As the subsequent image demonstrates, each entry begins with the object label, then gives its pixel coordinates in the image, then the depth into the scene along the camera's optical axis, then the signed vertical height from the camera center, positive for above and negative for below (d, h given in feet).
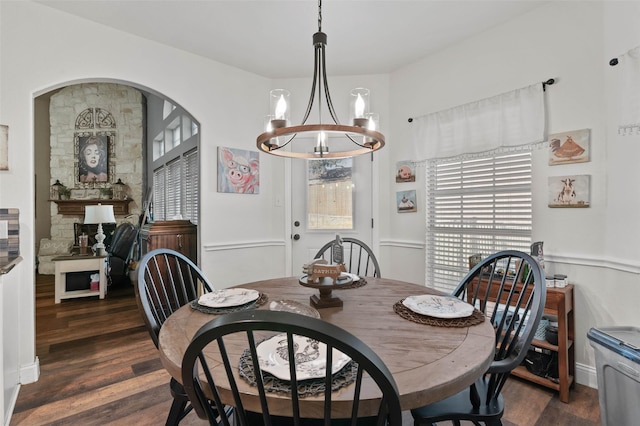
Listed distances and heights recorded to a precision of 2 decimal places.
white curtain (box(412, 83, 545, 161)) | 7.62 +2.38
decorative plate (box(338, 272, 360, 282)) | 5.54 -1.21
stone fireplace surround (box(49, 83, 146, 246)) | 18.71 +4.94
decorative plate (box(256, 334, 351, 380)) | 2.57 -1.31
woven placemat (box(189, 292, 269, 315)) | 4.27 -1.35
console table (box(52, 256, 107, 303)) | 13.08 -2.47
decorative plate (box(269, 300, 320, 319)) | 4.09 -1.31
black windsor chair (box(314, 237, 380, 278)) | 11.33 -1.68
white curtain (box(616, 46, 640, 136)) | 5.95 +2.31
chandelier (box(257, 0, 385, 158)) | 4.68 +1.44
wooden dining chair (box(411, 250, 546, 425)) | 3.61 -2.30
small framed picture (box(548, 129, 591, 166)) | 6.85 +1.47
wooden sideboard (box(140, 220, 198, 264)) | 10.60 -0.90
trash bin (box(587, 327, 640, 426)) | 4.65 -2.51
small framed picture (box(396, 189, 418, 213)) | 10.41 +0.36
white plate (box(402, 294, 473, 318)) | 4.08 -1.33
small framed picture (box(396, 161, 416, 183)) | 10.46 +1.37
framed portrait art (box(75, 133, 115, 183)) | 18.93 +3.36
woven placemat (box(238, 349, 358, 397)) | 2.43 -1.38
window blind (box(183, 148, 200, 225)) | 12.88 +1.13
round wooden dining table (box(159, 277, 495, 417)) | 2.58 -1.43
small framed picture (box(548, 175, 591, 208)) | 6.84 +0.47
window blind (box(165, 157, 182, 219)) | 14.71 +1.10
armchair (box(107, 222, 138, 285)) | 15.28 -2.03
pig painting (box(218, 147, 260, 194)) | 10.59 +1.43
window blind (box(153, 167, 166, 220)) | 17.17 +1.06
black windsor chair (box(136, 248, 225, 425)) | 4.07 -1.39
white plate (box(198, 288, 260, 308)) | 4.43 -1.30
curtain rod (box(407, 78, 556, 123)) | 7.31 +3.05
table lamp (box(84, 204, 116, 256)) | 14.08 -0.22
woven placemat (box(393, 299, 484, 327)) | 3.90 -1.39
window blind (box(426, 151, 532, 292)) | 8.01 +0.05
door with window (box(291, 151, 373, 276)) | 11.32 +0.32
